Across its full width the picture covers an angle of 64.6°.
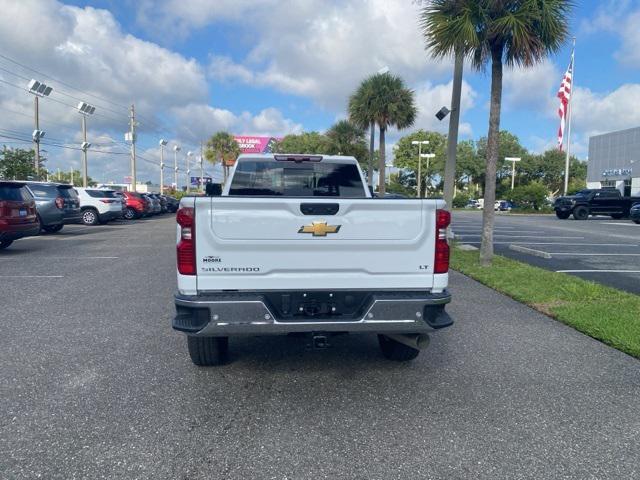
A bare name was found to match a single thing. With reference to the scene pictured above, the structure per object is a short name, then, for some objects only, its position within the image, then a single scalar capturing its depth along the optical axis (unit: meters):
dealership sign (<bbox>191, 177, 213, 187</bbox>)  102.62
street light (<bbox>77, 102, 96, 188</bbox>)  40.78
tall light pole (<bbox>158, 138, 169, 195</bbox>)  68.34
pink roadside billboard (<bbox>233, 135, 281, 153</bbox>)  77.61
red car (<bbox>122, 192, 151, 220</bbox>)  27.64
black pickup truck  30.28
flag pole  38.58
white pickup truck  3.73
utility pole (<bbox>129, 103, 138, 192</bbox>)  48.81
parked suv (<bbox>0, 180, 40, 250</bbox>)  11.83
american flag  37.71
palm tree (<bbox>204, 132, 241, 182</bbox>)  57.78
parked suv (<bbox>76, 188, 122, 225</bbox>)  22.38
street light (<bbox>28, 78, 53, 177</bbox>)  32.75
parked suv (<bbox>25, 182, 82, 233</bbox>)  16.58
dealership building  45.88
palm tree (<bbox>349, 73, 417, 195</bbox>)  25.09
